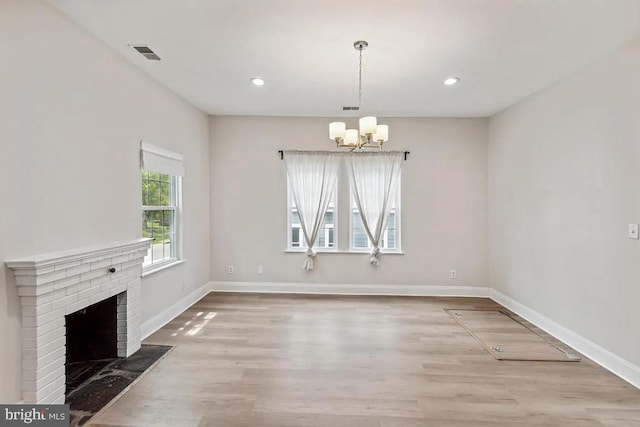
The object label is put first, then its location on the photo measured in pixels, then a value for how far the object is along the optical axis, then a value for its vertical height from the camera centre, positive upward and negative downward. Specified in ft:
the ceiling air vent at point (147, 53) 9.98 +4.94
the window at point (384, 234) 17.94 -1.13
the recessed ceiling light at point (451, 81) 12.17 +4.86
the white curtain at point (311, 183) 17.52 +1.59
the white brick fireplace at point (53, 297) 7.11 -1.98
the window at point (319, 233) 18.07 -1.01
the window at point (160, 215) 12.68 -0.03
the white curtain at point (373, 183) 17.46 +1.55
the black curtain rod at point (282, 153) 17.57 +3.11
